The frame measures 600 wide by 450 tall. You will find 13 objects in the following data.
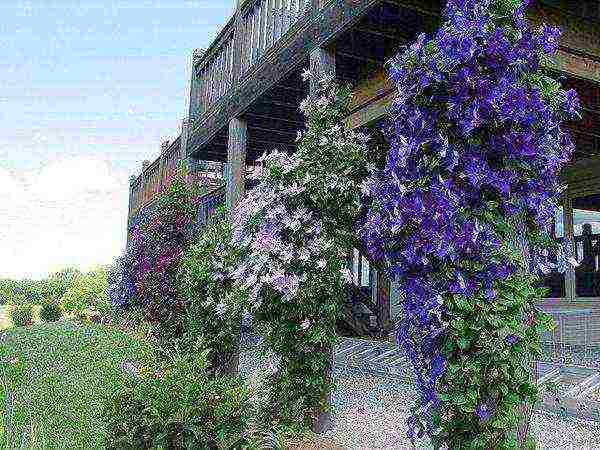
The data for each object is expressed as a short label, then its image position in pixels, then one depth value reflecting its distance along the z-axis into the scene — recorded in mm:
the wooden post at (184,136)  10112
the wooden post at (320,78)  4379
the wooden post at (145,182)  14285
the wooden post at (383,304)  9289
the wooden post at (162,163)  12438
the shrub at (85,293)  21234
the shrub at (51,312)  22969
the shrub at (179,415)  3637
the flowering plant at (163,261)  7557
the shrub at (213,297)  5492
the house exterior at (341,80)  4754
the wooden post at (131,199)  16250
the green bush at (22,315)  23219
